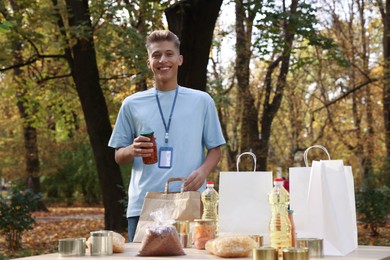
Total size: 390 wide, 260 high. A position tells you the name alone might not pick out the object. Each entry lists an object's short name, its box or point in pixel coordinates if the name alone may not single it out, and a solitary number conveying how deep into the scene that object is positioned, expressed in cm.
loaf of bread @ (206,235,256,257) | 243
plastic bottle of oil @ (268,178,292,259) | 248
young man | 339
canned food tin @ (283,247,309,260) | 219
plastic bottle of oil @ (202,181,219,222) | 287
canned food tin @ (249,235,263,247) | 262
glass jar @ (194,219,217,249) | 272
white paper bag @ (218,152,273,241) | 278
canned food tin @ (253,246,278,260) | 219
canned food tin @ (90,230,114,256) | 256
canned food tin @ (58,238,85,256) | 250
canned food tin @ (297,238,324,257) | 244
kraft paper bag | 302
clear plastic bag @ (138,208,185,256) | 250
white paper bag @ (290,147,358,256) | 258
